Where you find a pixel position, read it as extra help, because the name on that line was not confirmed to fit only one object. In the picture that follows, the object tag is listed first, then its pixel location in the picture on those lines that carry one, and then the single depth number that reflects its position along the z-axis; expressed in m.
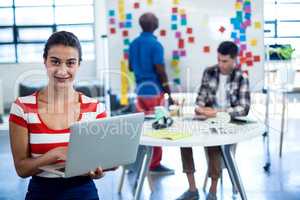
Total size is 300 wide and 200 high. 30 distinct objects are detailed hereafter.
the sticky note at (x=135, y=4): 4.04
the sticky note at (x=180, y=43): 4.09
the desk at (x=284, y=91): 4.26
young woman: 1.50
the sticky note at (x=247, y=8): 4.00
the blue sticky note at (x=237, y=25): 4.01
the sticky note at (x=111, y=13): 4.05
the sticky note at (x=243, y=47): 4.03
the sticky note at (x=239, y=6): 4.01
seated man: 3.14
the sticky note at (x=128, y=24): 4.06
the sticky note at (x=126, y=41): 4.09
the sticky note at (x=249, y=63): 4.05
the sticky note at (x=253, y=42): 4.02
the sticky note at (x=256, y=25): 4.01
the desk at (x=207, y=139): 2.43
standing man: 3.81
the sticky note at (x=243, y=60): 4.05
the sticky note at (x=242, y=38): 4.02
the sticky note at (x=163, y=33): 4.07
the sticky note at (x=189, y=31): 4.07
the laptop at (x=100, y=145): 1.39
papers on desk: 2.49
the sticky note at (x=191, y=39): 4.09
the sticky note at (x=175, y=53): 4.11
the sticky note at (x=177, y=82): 4.14
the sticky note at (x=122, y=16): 4.05
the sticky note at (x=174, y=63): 4.12
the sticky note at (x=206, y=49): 4.10
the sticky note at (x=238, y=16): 4.01
